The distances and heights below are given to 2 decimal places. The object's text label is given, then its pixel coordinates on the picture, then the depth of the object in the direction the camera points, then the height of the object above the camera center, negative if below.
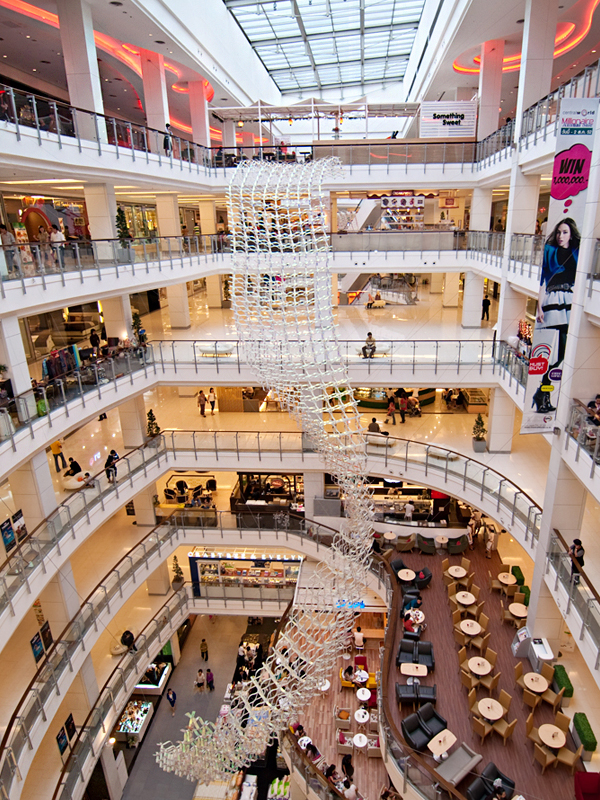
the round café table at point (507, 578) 13.20 -8.49
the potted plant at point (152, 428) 16.95 -6.02
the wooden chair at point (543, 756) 8.77 -8.39
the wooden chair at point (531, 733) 9.21 -8.44
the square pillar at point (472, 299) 18.59 -2.73
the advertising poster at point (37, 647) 11.93 -8.84
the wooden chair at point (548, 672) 10.09 -8.15
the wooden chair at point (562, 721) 9.07 -8.15
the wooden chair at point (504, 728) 9.25 -8.42
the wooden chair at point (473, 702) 9.87 -8.53
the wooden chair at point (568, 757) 8.72 -8.38
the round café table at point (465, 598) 12.25 -8.27
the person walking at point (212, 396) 19.83 -6.04
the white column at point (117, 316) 15.55 -2.44
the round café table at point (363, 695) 12.23 -10.28
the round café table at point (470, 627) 11.40 -8.33
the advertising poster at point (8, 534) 11.10 -6.01
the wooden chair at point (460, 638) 11.61 -8.63
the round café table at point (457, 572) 13.55 -8.50
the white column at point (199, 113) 20.83 +4.15
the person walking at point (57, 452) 14.79 -5.81
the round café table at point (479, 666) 10.41 -8.31
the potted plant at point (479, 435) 15.66 -6.08
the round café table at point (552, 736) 8.86 -8.23
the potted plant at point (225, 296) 25.02 -3.19
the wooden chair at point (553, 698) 9.72 -8.30
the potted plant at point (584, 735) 8.88 -8.22
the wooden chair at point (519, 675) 10.34 -8.46
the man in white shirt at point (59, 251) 10.64 -0.42
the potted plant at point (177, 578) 17.84 -11.17
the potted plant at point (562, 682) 9.88 -8.22
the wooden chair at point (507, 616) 12.17 -8.60
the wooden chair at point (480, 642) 11.34 -8.52
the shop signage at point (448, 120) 18.48 +3.19
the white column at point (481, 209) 18.48 +0.24
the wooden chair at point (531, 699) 9.75 -8.34
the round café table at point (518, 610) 12.04 -8.43
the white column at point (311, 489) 17.59 -8.37
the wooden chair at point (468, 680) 10.33 -8.50
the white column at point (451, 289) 23.06 -2.95
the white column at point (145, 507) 17.11 -8.56
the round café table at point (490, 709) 9.38 -8.23
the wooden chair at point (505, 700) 9.60 -8.24
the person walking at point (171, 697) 16.53 -13.71
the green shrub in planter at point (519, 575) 13.48 -8.66
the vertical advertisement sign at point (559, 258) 7.99 -0.68
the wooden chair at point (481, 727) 9.35 -8.43
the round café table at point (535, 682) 9.78 -8.15
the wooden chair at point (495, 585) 13.30 -8.66
